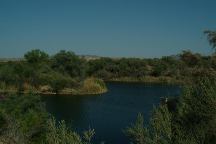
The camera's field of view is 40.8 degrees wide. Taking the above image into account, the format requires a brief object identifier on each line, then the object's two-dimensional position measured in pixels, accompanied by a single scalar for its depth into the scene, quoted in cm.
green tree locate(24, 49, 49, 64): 6195
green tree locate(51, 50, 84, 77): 5843
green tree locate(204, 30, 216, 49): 1417
